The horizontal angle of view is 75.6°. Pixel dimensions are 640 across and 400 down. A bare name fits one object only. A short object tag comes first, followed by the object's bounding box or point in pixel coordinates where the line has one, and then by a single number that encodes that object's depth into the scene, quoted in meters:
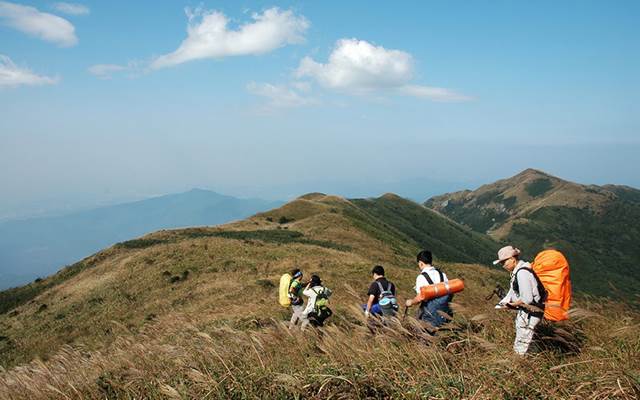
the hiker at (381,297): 9.58
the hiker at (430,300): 7.77
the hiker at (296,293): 13.34
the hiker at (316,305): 11.87
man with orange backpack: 5.92
